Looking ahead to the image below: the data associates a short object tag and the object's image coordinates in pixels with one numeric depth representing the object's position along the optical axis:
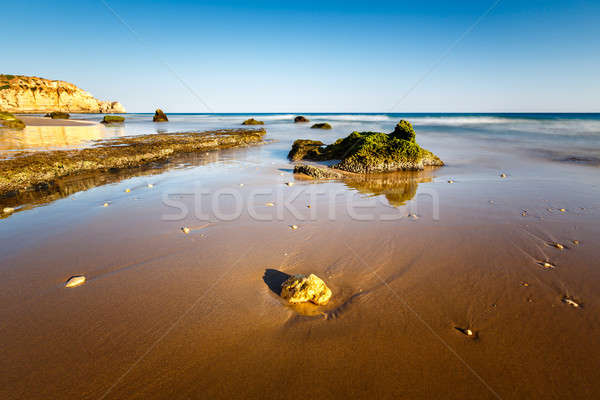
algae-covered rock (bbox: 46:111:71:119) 44.00
